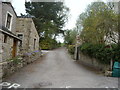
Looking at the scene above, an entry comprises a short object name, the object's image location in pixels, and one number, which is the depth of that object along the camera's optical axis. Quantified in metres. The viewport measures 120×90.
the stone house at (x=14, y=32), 8.23
